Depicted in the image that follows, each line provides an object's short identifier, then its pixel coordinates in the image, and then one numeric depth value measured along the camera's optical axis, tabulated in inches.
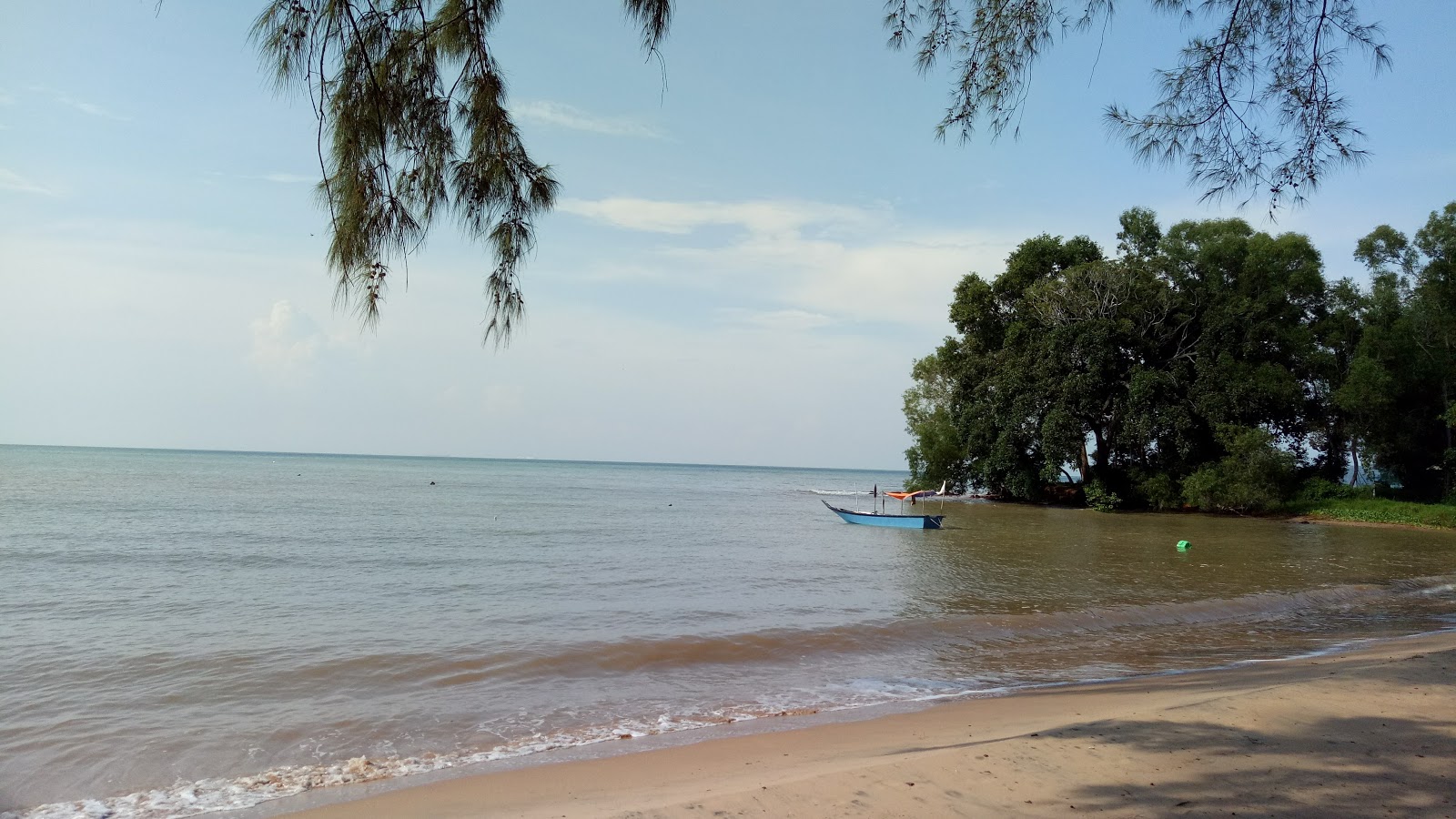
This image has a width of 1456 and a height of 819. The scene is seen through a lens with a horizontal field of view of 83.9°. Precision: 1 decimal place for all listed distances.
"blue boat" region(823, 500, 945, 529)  1015.0
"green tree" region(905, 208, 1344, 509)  1253.7
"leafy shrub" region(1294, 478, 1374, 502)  1242.0
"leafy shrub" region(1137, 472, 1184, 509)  1314.1
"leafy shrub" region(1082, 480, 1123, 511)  1362.0
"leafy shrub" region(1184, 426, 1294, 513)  1201.4
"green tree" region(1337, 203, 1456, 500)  1151.6
